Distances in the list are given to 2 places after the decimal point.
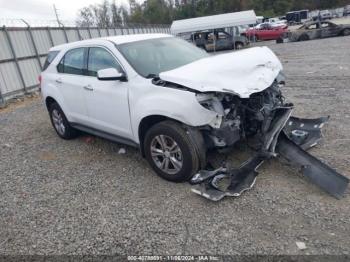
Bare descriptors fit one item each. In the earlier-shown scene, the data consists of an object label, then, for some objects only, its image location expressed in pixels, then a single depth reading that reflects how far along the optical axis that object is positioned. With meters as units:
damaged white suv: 3.49
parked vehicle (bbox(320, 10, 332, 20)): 47.75
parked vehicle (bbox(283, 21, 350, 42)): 22.53
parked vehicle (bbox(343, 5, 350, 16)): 51.85
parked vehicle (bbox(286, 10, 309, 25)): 54.05
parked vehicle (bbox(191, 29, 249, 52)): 23.73
